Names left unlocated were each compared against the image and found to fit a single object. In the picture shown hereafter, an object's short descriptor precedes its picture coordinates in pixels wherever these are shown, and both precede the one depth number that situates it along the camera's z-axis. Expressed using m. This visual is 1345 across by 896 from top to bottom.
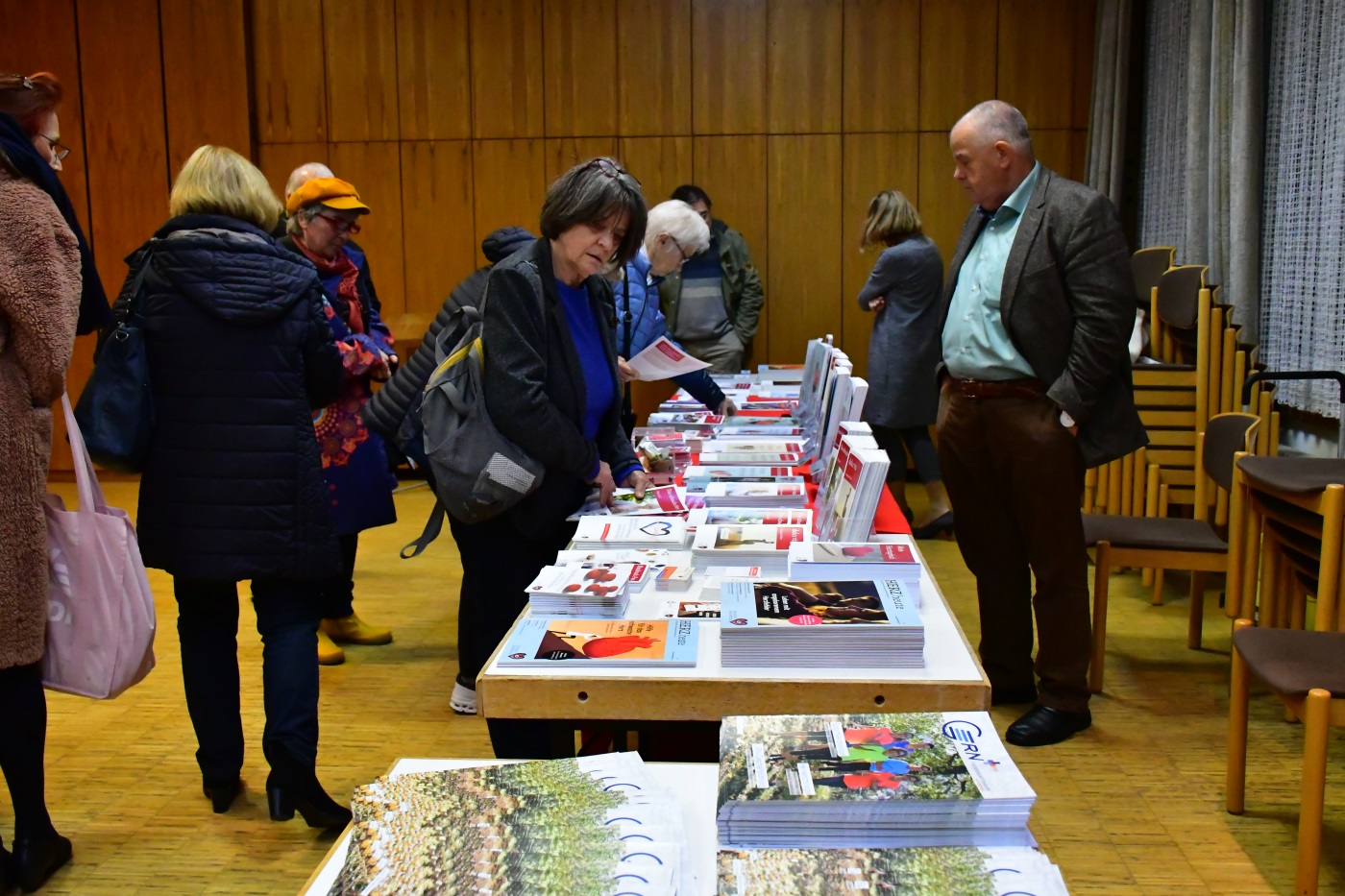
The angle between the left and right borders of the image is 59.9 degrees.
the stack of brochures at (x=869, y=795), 1.16
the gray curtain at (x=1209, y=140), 4.58
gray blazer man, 2.91
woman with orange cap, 3.24
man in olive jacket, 6.48
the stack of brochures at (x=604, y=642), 1.67
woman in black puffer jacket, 2.46
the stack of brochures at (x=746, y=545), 2.15
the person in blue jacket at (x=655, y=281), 3.98
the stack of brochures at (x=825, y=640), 1.64
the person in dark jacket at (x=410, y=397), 2.82
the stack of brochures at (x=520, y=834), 1.07
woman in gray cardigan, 5.36
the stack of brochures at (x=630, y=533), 2.26
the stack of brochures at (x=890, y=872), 1.07
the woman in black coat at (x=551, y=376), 2.29
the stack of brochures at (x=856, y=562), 1.98
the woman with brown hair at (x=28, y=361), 2.16
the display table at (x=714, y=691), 1.59
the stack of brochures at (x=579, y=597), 1.87
